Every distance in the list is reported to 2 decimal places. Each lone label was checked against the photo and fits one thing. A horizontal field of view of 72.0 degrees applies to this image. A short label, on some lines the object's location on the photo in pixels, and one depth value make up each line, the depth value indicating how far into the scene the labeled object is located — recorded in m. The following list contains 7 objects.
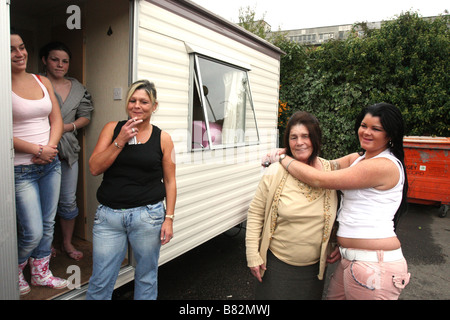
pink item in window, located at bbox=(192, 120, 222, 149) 3.17
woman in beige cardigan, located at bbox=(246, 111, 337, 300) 1.92
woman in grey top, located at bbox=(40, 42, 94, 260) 2.77
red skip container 6.10
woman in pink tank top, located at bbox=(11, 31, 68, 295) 2.01
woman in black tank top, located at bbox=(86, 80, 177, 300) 1.93
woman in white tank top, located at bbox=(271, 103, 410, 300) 1.69
